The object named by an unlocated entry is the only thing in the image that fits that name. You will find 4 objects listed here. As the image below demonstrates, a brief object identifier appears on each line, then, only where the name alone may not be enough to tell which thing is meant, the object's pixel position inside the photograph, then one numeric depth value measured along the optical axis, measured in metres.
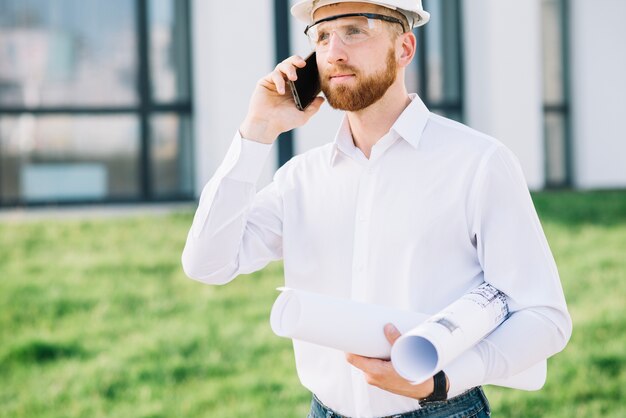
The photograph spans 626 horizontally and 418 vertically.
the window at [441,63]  10.34
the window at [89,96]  9.19
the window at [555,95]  11.71
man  1.98
